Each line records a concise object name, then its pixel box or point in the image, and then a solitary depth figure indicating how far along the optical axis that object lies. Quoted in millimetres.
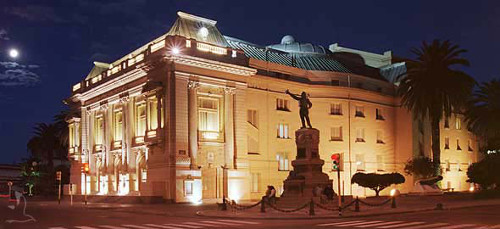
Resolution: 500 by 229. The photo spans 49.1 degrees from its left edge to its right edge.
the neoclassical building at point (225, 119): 50750
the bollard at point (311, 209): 29156
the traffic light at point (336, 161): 27981
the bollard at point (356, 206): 31500
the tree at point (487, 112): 58000
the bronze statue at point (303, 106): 39031
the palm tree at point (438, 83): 53156
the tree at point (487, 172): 52438
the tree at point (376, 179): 52125
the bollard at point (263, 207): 32625
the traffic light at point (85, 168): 48844
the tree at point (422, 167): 60156
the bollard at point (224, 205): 34688
